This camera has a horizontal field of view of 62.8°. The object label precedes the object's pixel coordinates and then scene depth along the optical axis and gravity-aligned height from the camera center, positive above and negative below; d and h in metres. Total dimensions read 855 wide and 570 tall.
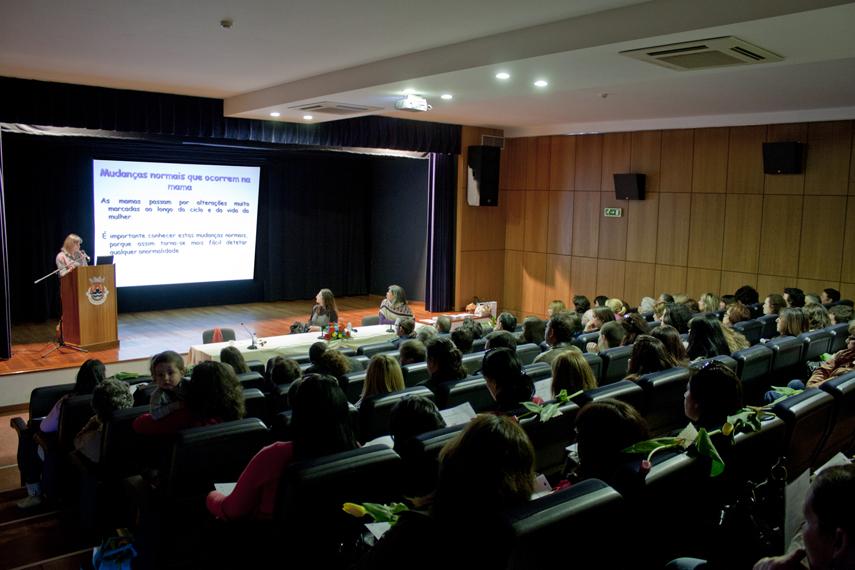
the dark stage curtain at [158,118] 7.55 +1.16
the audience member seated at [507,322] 6.46 -0.94
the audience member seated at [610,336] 5.15 -0.84
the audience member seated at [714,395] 2.74 -0.67
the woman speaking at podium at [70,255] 8.50 -0.56
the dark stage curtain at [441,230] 11.74 -0.20
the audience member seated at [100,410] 3.53 -1.00
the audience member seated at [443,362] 3.86 -0.80
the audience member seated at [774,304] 6.89 -0.77
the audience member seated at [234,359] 4.86 -1.02
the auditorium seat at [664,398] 3.59 -0.92
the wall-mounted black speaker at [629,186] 10.33 +0.54
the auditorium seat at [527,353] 5.29 -1.00
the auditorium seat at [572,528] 1.67 -0.77
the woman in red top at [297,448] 2.42 -0.81
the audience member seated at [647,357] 3.97 -0.76
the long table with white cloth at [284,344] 6.71 -1.30
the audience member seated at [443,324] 7.09 -1.08
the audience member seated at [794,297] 7.36 -0.75
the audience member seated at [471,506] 1.61 -0.69
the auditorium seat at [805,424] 2.93 -0.86
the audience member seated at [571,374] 3.50 -0.77
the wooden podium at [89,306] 8.32 -1.16
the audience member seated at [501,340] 4.84 -0.84
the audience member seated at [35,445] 4.20 -1.49
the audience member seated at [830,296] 7.71 -0.76
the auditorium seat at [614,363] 4.60 -0.94
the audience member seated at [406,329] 6.47 -1.03
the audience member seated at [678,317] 6.07 -0.81
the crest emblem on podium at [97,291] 8.41 -0.98
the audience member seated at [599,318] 6.18 -0.85
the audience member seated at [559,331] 4.98 -0.79
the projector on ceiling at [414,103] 6.91 +1.13
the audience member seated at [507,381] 3.13 -0.72
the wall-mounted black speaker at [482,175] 11.77 +0.75
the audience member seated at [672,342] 4.34 -0.73
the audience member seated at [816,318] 6.00 -0.78
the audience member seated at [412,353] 4.64 -0.90
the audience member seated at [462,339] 5.25 -0.90
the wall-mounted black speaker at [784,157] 8.63 +0.86
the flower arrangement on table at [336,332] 7.20 -1.21
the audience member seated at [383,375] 3.70 -0.84
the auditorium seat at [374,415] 3.32 -0.94
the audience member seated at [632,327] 5.14 -0.77
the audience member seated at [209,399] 3.14 -0.84
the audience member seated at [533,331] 5.96 -0.95
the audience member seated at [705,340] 4.80 -0.80
